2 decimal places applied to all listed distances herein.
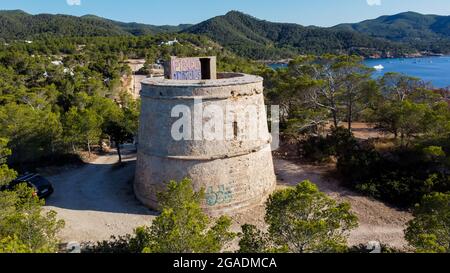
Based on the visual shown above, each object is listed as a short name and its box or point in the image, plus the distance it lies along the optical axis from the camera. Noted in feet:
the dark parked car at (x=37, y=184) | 57.74
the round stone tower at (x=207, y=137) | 49.78
